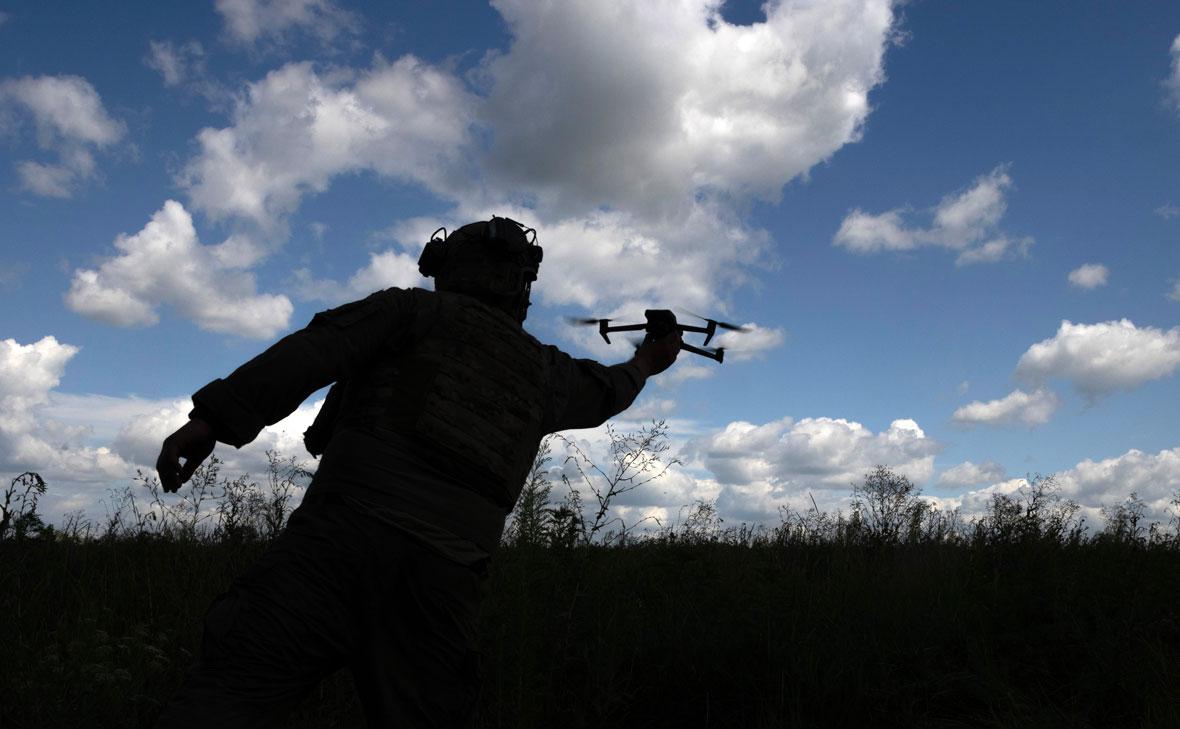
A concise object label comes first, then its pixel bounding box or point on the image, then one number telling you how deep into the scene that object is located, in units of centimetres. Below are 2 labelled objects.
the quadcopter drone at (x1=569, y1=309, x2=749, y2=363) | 425
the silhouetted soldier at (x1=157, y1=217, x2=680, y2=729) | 244
